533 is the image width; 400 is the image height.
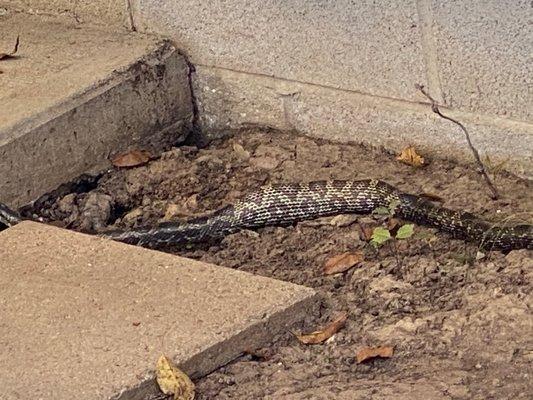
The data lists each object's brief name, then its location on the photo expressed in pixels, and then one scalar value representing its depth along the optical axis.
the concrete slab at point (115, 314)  5.04
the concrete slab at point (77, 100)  6.96
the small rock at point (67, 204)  7.04
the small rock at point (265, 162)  7.34
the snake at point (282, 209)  6.69
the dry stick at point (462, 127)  6.78
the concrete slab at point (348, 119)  6.71
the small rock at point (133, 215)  7.01
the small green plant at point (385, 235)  6.25
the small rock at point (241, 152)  7.50
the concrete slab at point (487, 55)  6.37
